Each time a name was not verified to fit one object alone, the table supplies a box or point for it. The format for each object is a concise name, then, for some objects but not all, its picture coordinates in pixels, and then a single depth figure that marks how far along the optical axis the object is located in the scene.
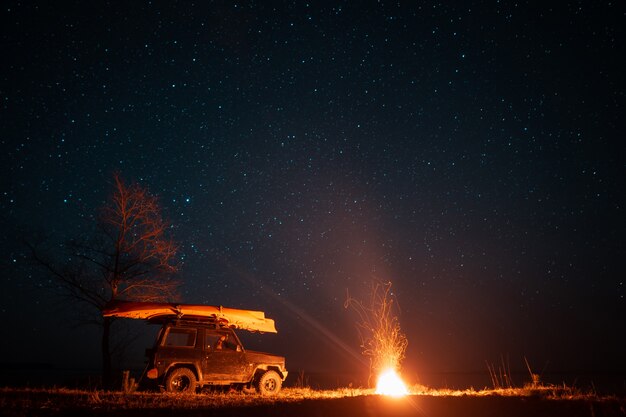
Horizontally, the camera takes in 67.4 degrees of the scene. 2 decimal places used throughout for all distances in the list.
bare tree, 17.95
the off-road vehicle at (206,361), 12.71
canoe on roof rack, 14.02
